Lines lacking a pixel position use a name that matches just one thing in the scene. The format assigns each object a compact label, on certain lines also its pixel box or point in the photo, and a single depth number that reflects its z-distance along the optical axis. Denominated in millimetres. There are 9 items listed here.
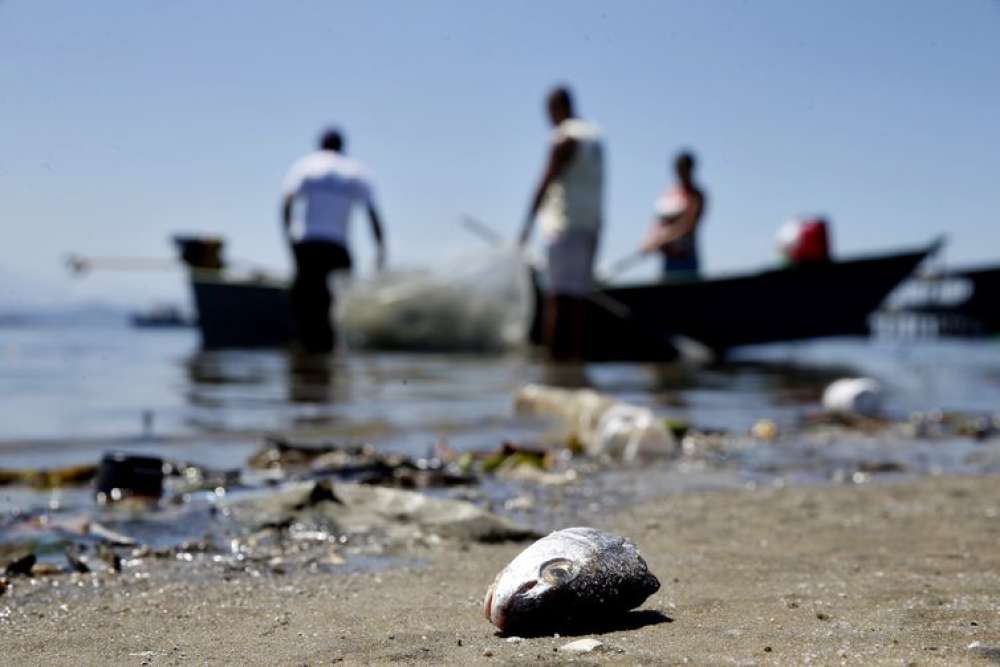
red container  13195
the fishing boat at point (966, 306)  40438
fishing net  12898
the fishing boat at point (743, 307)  13156
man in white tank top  9719
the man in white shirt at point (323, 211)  11070
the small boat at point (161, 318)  63938
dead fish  2109
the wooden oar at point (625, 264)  13508
